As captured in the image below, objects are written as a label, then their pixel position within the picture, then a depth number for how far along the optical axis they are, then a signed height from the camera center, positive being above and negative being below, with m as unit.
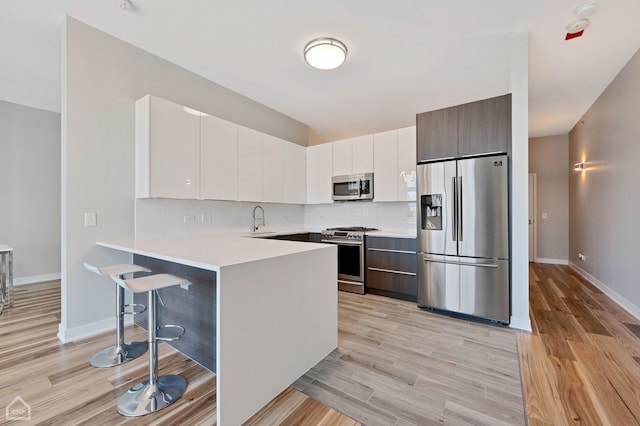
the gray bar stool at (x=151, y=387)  1.59 -1.08
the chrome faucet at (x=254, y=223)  4.25 -0.15
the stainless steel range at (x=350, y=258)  3.94 -0.64
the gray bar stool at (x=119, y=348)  2.10 -1.09
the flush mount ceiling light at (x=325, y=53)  2.73 +1.63
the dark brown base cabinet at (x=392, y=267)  3.54 -0.72
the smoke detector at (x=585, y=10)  2.29 +1.71
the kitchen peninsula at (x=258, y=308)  1.42 -0.60
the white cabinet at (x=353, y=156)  4.33 +0.93
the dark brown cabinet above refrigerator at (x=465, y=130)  2.82 +0.91
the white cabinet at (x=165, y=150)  2.75 +0.67
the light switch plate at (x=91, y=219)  2.58 -0.04
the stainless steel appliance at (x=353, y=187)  4.30 +0.43
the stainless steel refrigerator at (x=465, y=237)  2.78 -0.25
